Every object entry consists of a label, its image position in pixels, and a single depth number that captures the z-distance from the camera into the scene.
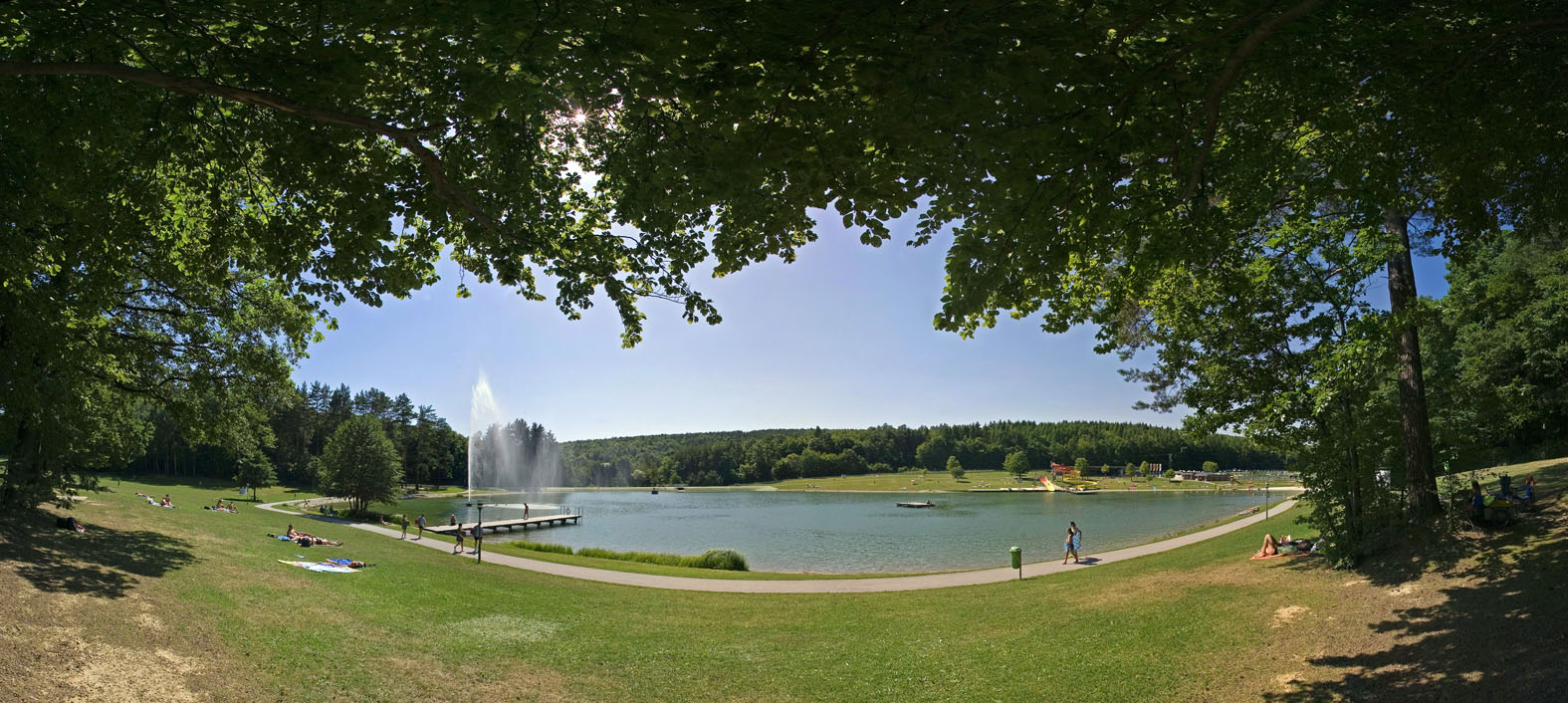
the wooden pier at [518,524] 36.54
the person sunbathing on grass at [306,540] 21.41
